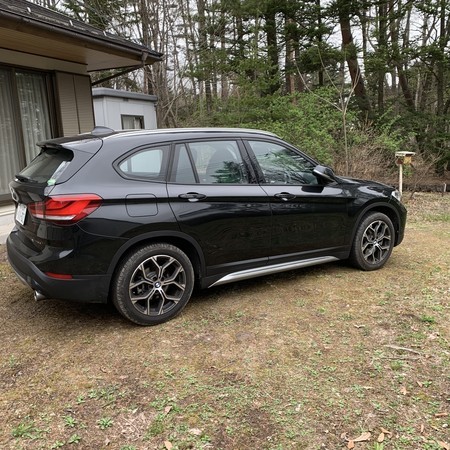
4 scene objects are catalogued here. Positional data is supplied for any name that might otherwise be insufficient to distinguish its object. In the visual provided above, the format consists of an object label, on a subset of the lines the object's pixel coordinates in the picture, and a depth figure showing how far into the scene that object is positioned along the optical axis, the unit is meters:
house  6.52
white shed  12.24
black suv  3.20
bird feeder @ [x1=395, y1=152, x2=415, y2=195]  8.77
